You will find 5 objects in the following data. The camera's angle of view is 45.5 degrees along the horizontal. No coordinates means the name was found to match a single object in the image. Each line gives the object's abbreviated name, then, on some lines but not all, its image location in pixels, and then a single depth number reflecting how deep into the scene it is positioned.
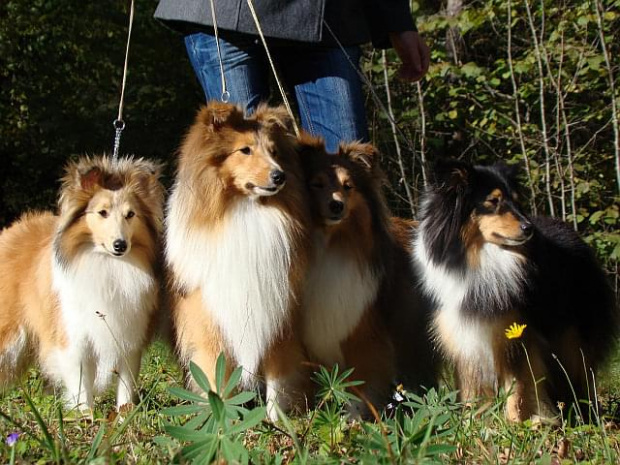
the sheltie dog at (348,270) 3.46
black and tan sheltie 3.44
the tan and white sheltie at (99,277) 3.52
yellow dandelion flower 2.43
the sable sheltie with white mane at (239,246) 3.23
